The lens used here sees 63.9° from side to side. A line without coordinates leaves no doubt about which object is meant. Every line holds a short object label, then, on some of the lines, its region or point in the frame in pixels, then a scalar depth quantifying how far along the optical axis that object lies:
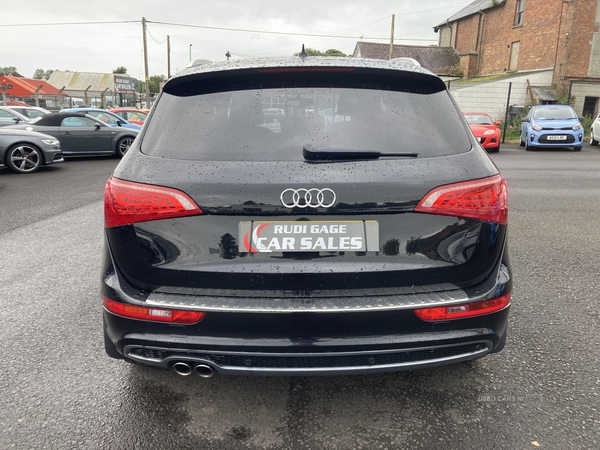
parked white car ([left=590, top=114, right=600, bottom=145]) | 18.93
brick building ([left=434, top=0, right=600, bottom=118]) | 26.20
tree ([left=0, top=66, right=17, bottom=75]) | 120.25
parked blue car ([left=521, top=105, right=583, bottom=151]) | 17.19
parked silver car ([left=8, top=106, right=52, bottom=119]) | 18.03
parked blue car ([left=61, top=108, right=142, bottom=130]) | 15.10
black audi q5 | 1.97
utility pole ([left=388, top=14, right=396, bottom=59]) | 41.94
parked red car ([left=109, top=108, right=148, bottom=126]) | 18.65
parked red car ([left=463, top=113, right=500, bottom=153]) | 16.94
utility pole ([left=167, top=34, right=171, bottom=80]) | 51.09
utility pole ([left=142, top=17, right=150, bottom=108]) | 36.42
